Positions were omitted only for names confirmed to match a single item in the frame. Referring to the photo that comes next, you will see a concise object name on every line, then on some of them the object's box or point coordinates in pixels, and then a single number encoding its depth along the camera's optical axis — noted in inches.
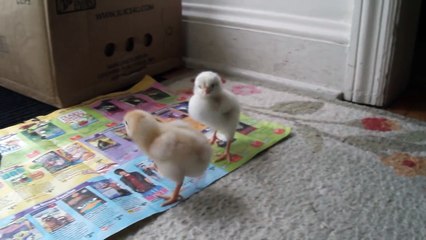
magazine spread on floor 30.2
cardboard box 46.4
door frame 45.6
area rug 29.4
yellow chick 30.9
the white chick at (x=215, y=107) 36.4
